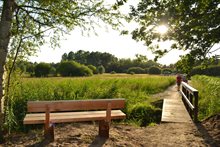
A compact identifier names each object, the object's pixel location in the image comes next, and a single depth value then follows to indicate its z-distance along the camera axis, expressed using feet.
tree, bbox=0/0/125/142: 13.48
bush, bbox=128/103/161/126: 21.22
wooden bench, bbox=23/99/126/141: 11.20
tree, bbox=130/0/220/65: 12.54
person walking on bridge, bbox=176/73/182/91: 47.19
